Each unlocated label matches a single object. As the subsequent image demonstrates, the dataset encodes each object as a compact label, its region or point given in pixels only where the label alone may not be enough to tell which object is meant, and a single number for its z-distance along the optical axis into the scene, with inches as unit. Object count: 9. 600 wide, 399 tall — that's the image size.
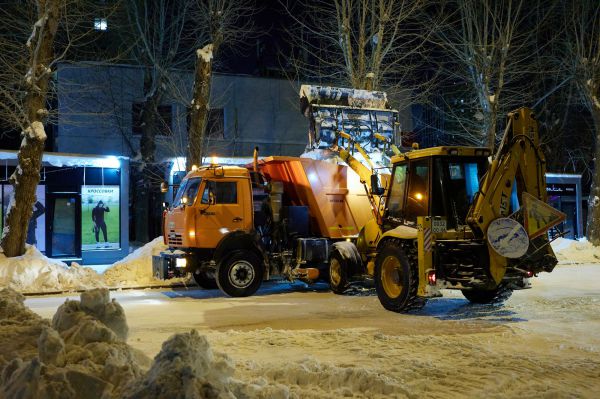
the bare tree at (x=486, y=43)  908.6
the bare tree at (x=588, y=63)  954.7
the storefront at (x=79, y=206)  819.4
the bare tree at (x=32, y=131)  621.6
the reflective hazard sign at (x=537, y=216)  423.2
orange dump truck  553.0
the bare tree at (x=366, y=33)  872.3
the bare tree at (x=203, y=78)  740.6
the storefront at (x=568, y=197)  1130.0
